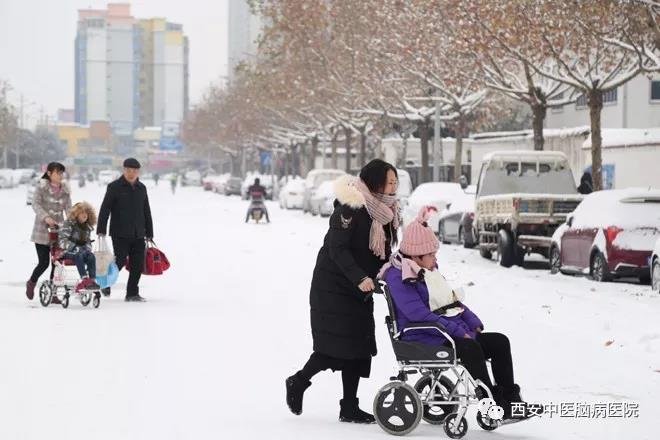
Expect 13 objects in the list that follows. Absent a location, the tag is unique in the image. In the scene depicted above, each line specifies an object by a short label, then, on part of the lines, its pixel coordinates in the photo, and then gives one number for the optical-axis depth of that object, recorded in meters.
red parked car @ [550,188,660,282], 21.73
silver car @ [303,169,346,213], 59.16
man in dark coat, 17.88
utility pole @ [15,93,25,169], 172.75
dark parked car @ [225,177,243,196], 100.12
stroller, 17.23
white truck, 26.94
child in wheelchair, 8.71
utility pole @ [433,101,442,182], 51.38
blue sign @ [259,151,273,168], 114.74
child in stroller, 17.14
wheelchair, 8.72
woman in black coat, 9.39
